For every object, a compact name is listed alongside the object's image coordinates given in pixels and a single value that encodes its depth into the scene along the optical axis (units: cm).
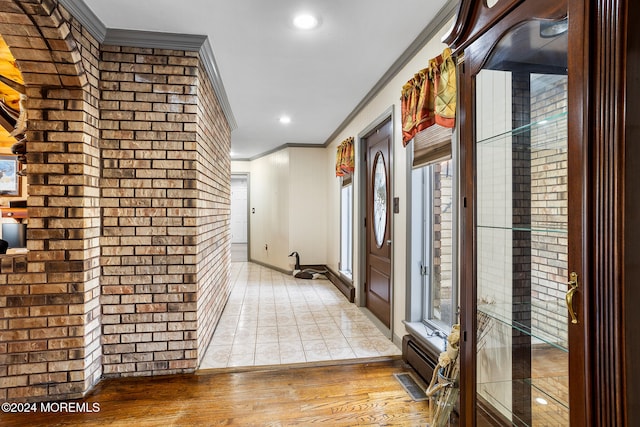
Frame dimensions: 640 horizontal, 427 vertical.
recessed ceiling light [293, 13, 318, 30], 223
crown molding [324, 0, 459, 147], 206
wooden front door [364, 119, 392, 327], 340
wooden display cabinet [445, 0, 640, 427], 70
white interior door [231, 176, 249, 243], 966
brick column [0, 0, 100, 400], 216
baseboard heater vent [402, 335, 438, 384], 230
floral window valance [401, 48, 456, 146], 194
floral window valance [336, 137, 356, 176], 452
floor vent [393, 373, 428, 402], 221
